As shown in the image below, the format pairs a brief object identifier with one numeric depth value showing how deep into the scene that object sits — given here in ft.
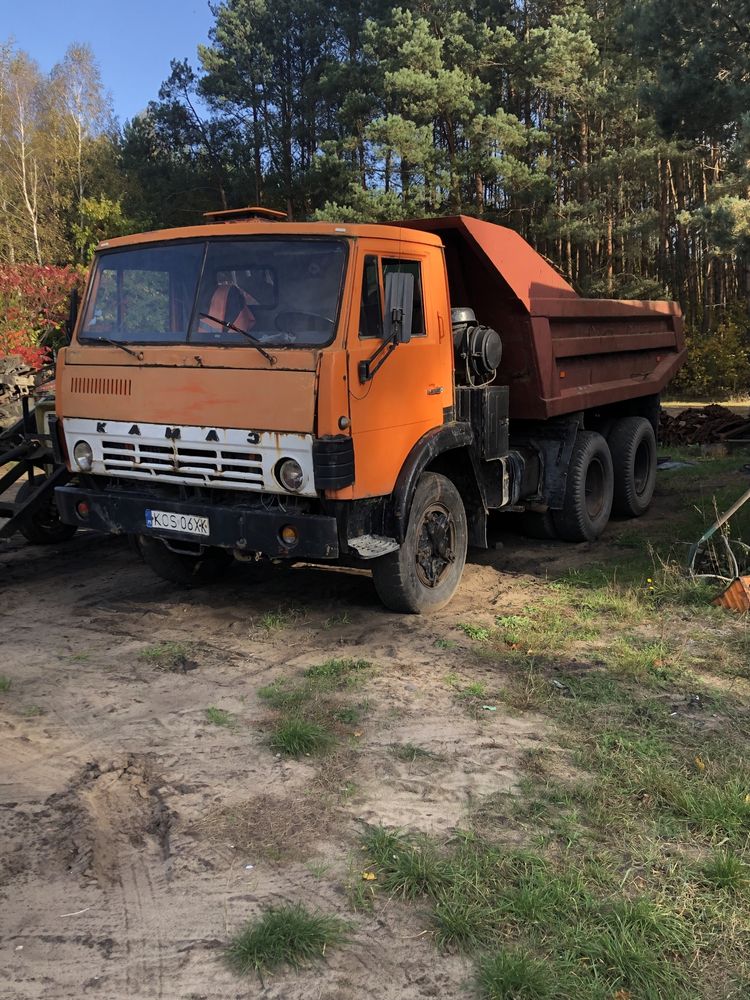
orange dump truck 15.72
